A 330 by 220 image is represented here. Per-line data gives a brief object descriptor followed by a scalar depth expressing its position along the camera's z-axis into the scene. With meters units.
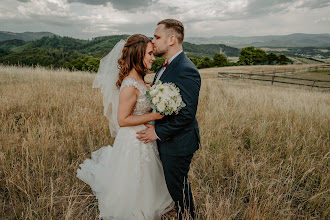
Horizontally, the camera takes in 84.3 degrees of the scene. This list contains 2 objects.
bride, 2.43
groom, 2.15
